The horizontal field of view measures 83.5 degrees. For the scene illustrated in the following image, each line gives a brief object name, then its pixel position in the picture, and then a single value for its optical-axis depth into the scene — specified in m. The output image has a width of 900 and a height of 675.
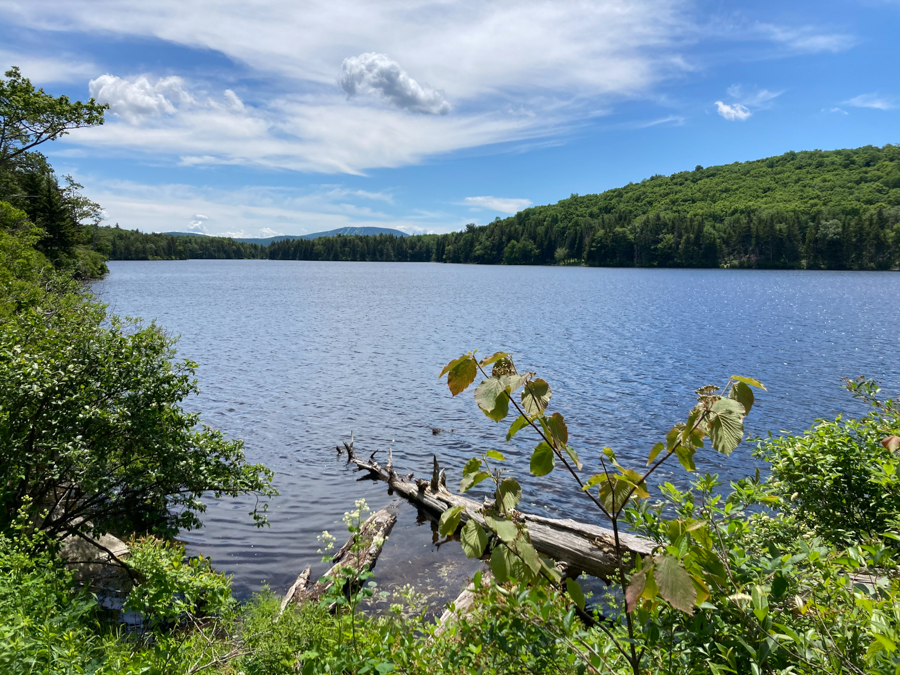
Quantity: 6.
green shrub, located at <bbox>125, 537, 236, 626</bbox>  5.38
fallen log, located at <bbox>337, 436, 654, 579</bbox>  8.07
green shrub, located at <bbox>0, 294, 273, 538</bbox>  6.73
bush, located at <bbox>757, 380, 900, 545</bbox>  5.83
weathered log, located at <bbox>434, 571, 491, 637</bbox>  7.64
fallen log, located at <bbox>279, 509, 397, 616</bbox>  8.35
